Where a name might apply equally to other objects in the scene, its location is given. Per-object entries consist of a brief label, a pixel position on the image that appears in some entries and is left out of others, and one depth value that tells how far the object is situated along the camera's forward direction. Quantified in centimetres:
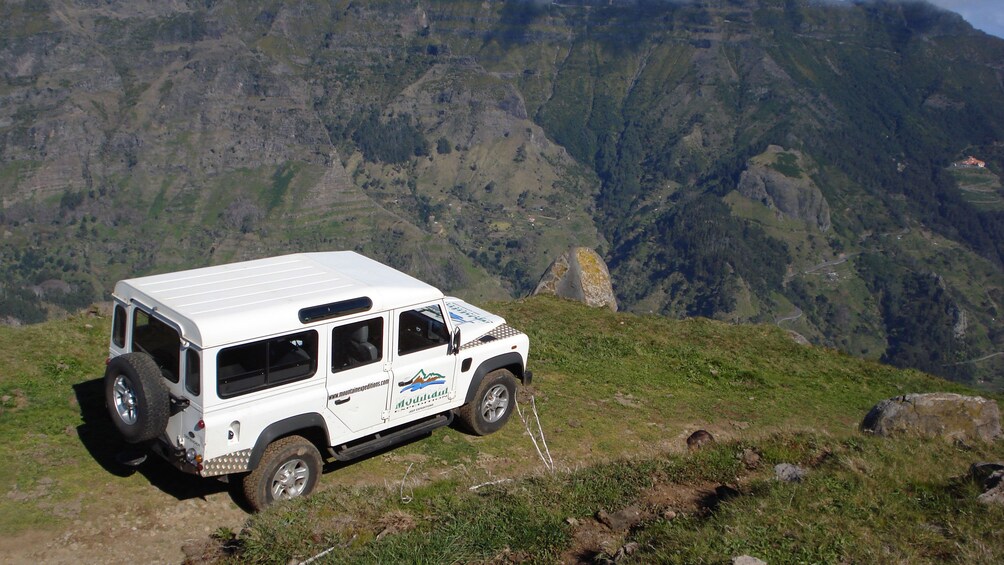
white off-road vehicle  969
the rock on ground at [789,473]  1007
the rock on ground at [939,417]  1449
